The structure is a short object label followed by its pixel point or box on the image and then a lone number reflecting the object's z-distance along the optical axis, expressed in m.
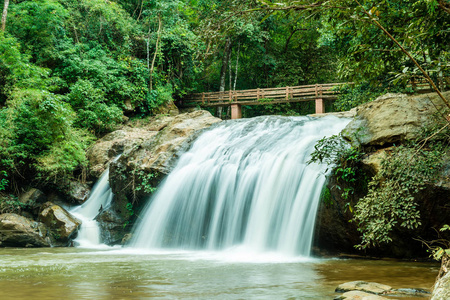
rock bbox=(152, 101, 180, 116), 20.48
